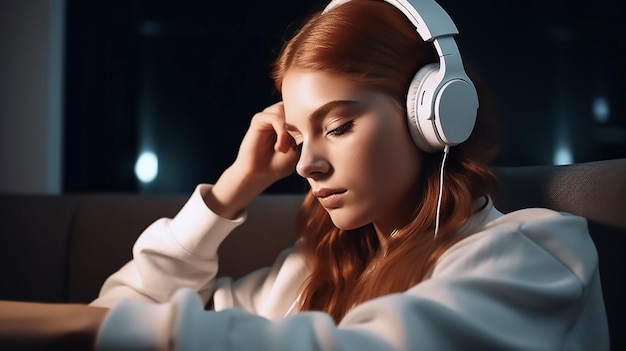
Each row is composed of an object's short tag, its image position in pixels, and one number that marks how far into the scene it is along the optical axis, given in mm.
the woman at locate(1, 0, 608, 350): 594
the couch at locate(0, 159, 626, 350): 1371
